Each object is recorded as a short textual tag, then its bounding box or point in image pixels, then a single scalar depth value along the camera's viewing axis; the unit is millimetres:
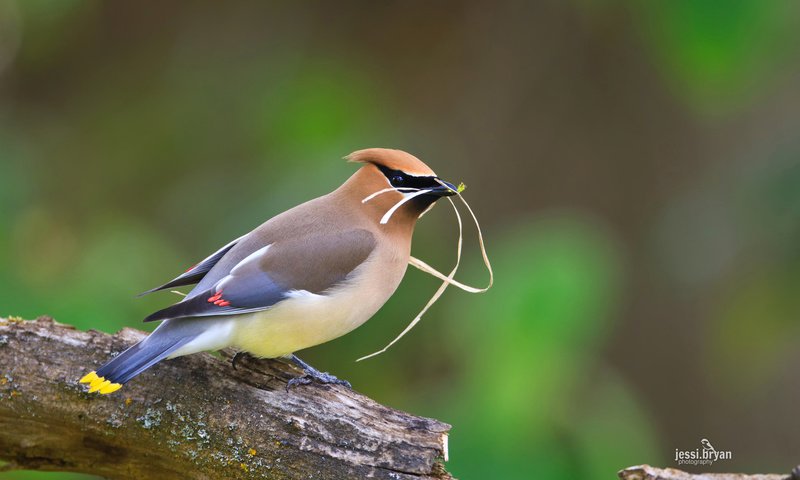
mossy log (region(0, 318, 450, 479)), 5695
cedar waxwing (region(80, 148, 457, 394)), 5863
